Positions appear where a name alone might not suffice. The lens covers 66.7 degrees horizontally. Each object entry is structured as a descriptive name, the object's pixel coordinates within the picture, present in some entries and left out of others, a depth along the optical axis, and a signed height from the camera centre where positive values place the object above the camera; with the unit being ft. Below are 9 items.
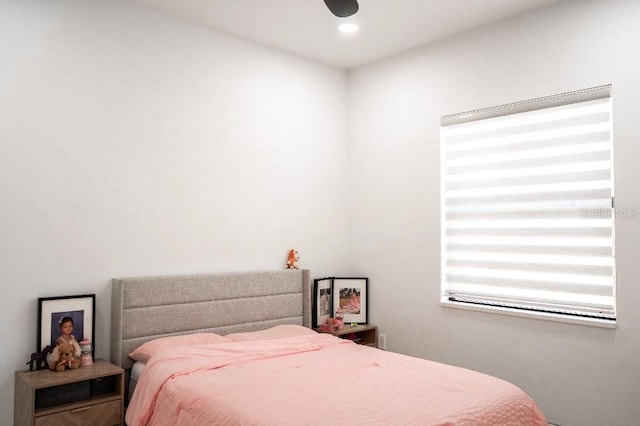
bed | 7.11 -2.62
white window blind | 10.14 +0.57
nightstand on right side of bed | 13.68 -3.09
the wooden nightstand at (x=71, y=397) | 8.24 -3.09
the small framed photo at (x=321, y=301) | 13.84 -2.11
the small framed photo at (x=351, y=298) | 14.23 -2.08
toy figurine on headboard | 13.51 -0.94
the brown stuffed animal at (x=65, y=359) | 9.00 -2.52
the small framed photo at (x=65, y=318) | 9.25 -1.83
